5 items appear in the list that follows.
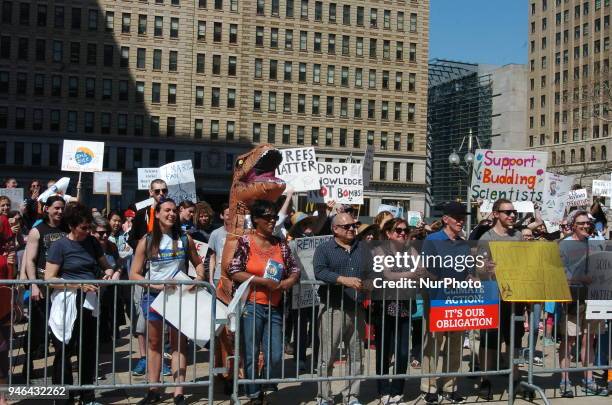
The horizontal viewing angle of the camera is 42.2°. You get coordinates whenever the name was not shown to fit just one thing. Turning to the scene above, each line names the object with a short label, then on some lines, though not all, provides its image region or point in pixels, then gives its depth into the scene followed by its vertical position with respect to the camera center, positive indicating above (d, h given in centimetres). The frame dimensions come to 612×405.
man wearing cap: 773 -120
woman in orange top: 709 -65
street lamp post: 2724 +191
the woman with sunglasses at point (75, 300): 707 -86
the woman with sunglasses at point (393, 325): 765 -113
